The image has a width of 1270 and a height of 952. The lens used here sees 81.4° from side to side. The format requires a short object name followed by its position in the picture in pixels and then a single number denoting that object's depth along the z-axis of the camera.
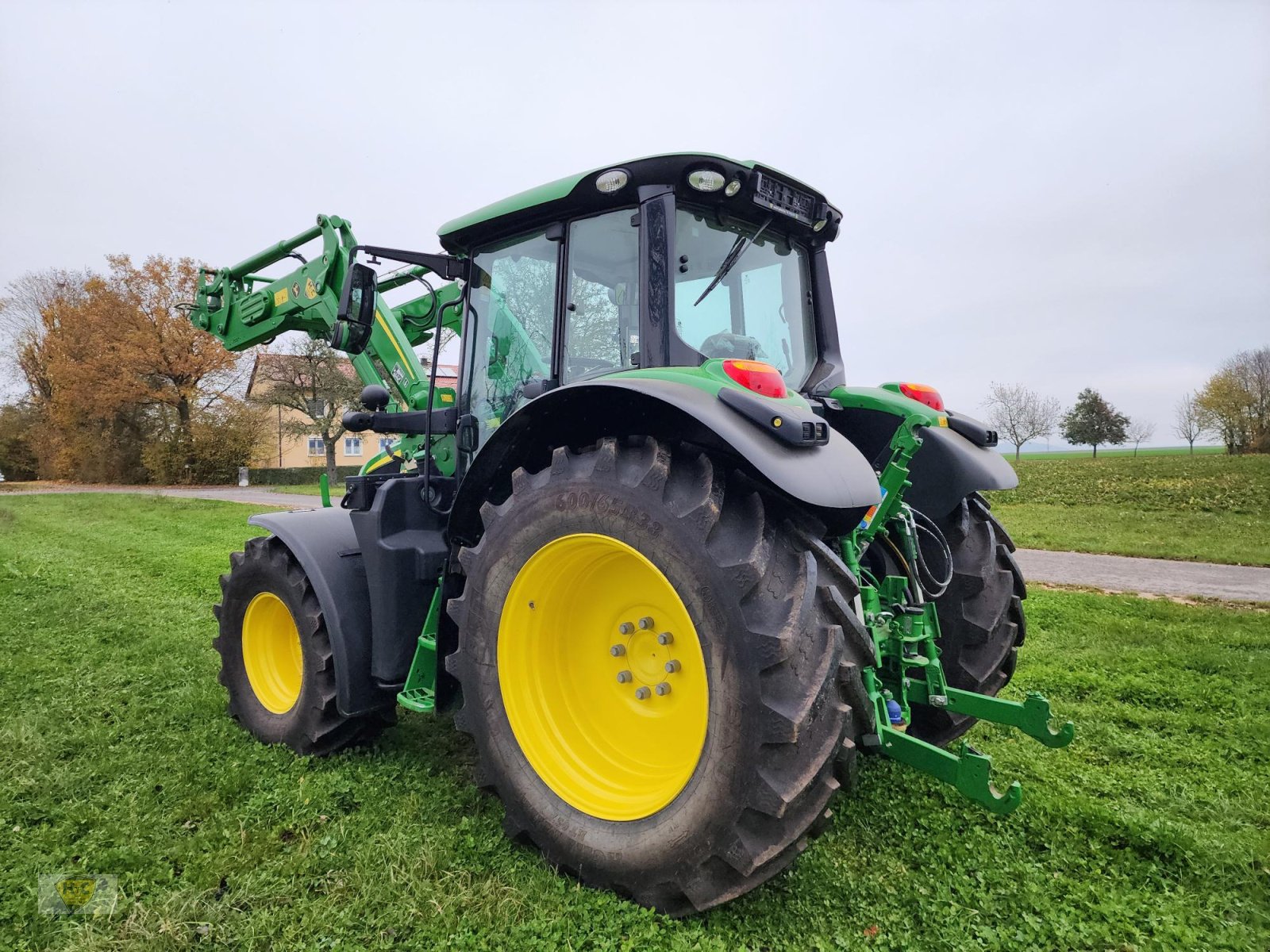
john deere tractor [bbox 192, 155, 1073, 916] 2.00
